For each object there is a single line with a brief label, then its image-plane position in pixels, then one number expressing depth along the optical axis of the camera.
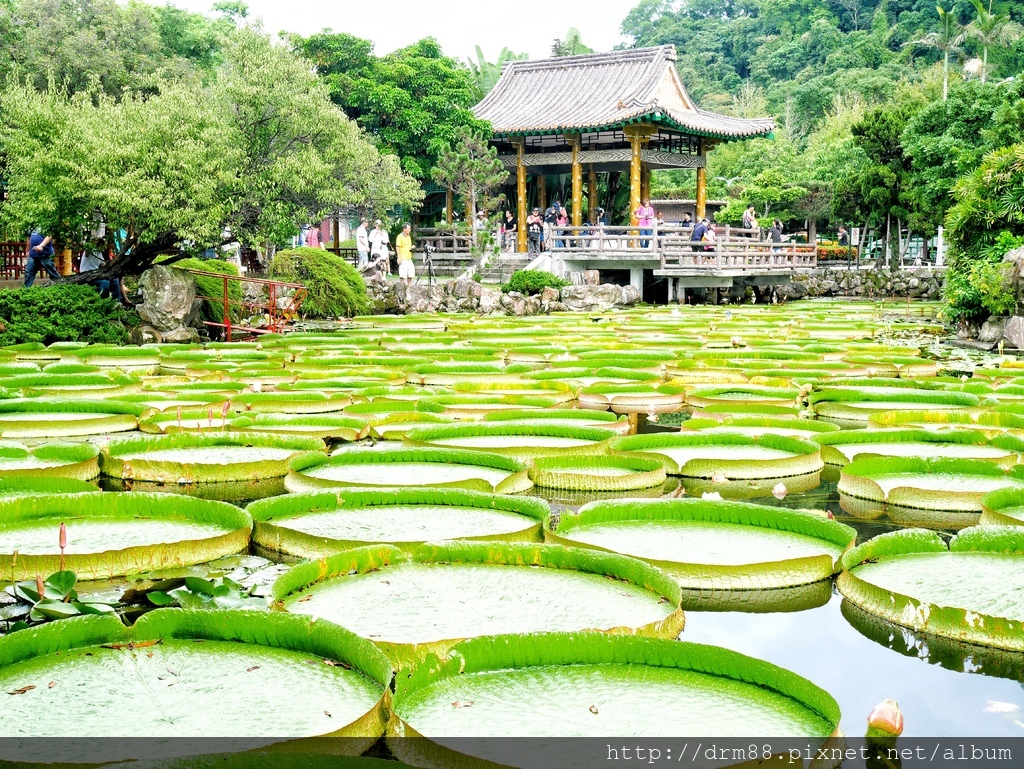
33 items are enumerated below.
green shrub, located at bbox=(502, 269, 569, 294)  22.55
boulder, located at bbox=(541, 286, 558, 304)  22.41
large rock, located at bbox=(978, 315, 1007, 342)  13.51
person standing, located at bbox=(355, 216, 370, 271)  23.44
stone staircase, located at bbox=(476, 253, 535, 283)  26.88
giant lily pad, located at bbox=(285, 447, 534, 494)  5.00
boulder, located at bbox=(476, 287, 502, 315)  21.38
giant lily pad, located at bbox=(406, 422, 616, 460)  5.90
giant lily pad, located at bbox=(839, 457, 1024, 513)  4.77
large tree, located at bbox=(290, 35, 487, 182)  27.36
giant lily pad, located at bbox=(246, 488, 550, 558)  4.04
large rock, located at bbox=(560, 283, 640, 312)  22.72
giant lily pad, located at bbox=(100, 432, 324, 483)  5.51
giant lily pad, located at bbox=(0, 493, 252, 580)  3.69
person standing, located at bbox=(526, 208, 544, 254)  29.81
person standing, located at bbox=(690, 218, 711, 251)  25.61
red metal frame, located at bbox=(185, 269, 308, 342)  13.87
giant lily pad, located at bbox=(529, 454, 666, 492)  5.20
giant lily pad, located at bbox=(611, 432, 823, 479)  5.53
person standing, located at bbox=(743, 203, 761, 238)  29.77
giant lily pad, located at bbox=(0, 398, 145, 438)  6.69
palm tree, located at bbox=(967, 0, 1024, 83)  41.90
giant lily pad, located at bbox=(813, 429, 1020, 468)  5.85
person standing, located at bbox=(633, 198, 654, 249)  26.38
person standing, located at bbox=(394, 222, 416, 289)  22.28
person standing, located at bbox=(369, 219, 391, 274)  23.00
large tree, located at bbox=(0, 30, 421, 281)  12.16
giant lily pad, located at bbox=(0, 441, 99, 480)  5.39
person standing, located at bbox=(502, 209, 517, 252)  29.89
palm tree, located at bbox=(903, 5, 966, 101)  41.69
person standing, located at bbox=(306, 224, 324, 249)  30.62
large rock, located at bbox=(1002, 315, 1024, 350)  12.75
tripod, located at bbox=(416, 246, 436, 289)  25.36
